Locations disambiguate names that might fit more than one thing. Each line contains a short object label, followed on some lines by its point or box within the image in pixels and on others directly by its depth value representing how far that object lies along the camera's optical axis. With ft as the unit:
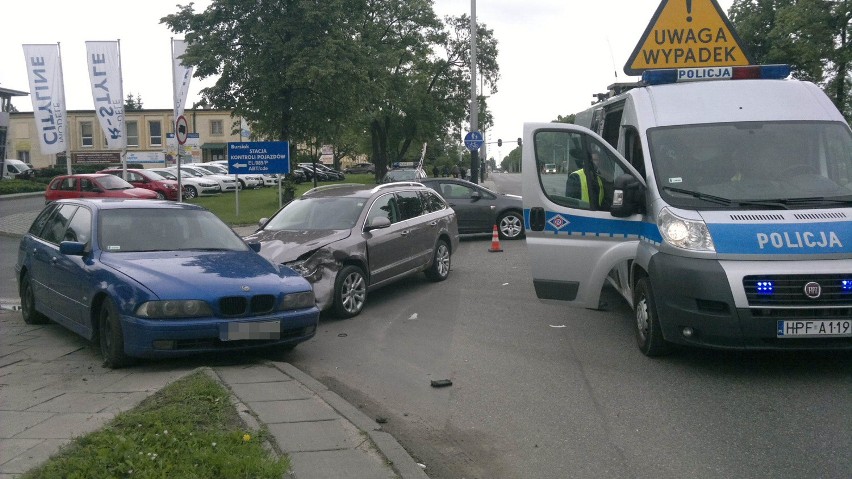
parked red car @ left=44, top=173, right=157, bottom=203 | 89.61
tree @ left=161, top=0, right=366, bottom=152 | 81.00
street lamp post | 101.45
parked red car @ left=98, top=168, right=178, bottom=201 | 115.05
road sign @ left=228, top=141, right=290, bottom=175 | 70.74
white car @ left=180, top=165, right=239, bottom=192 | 148.05
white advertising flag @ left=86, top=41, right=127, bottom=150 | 105.19
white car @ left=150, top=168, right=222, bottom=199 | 134.82
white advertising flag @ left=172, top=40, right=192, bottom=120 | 106.22
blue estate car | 22.45
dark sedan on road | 61.62
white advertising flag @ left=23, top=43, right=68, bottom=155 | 109.19
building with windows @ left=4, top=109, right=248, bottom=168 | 257.14
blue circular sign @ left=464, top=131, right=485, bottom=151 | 100.83
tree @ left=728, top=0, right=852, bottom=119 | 98.02
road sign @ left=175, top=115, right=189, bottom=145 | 58.08
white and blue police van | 20.72
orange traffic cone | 54.80
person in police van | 25.95
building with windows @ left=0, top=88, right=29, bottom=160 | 177.99
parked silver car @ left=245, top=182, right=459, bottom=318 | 31.83
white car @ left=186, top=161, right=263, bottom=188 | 166.56
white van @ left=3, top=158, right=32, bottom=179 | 190.80
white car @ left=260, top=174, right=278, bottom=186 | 177.46
